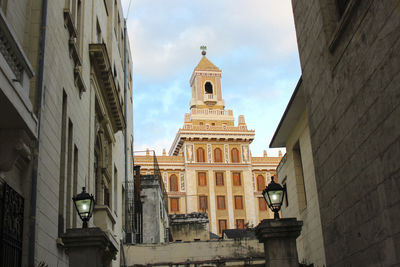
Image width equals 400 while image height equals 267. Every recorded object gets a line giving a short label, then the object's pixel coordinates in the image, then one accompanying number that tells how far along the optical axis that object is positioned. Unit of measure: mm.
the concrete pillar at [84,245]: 10711
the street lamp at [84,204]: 10836
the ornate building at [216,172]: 66625
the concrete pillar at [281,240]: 10898
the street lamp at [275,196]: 10898
